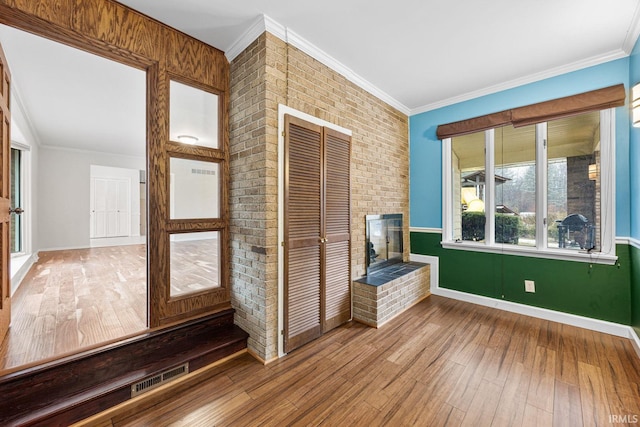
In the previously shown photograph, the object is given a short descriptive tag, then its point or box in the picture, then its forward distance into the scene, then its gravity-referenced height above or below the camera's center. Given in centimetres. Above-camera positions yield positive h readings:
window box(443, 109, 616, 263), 265 +29
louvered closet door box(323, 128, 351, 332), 262 -19
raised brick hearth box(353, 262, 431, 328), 274 -97
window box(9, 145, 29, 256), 461 +35
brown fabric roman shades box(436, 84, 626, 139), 251 +117
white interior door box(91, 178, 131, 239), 675 +15
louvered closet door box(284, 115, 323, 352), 223 -19
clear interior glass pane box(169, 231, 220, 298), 221 -47
